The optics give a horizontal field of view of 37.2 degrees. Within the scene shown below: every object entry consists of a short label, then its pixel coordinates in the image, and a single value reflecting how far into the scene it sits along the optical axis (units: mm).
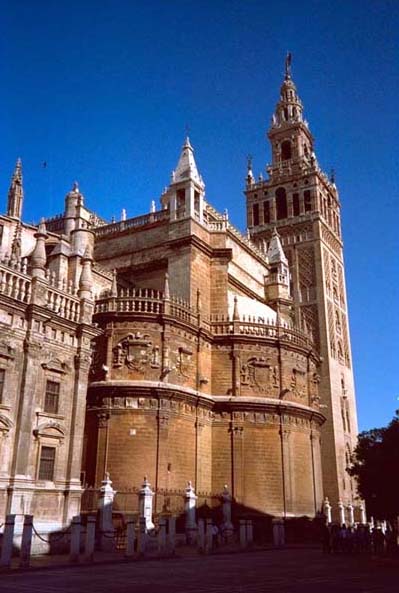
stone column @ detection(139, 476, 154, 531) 21125
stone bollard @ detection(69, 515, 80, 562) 15523
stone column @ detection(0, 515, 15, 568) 13781
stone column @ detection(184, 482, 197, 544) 23484
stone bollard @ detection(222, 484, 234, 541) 25841
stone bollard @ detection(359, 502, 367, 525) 44562
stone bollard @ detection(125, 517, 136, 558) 17391
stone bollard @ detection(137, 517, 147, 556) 17906
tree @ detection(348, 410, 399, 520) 25062
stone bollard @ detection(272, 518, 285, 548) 26625
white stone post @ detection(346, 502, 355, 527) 39844
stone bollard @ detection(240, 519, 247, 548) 24391
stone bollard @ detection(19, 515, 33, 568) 14102
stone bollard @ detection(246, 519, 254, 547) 24891
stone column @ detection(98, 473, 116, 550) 19953
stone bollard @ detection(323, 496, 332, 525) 32344
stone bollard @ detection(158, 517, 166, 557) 19180
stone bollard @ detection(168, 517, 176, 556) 19169
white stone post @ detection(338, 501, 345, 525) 38891
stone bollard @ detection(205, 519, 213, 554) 21016
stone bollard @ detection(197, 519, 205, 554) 20703
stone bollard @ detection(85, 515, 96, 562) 15750
